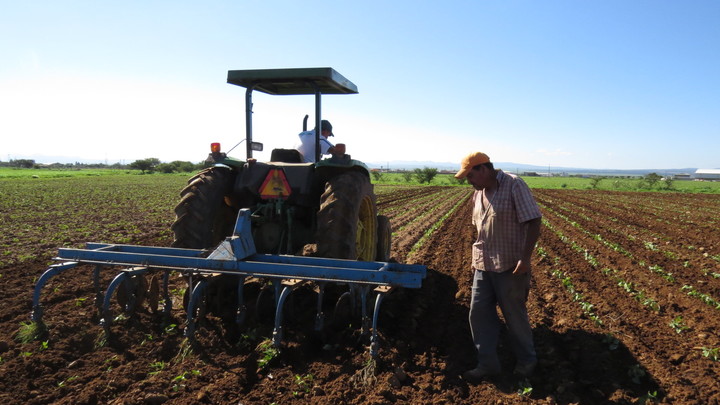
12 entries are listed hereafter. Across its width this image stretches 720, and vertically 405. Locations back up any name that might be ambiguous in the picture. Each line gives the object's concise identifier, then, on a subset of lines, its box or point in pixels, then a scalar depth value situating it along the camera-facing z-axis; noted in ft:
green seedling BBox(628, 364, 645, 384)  10.92
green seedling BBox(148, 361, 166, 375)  11.02
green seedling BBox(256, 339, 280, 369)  11.36
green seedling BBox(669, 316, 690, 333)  14.30
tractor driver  17.12
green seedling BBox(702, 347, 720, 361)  11.97
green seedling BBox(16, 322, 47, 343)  12.50
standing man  10.80
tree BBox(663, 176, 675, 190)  138.31
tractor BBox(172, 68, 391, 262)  13.19
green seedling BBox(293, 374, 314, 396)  10.15
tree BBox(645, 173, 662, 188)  145.28
